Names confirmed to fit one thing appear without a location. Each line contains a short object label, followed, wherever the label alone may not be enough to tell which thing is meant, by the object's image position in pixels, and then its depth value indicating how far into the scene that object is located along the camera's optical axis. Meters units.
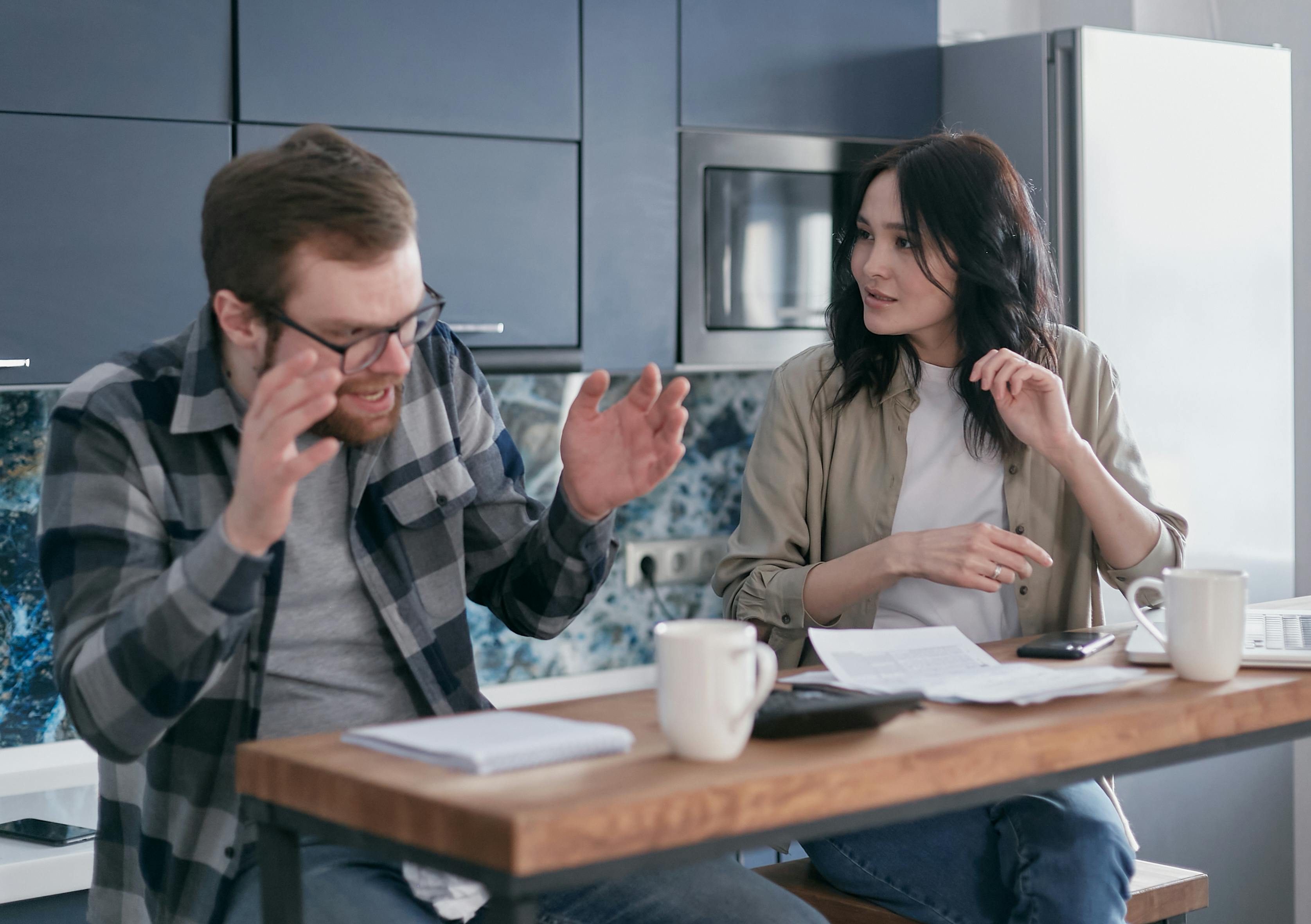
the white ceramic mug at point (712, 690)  2.25
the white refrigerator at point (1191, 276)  3.91
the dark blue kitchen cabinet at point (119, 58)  3.17
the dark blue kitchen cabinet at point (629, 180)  3.68
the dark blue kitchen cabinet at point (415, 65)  3.37
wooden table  2.14
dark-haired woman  3.01
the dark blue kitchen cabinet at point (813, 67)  3.79
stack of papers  2.47
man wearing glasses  2.53
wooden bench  2.94
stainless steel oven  3.83
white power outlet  4.52
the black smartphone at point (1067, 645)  2.66
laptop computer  2.61
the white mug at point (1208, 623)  2.53
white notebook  2.24
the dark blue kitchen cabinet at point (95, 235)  3.19
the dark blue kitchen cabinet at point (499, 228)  3.51
